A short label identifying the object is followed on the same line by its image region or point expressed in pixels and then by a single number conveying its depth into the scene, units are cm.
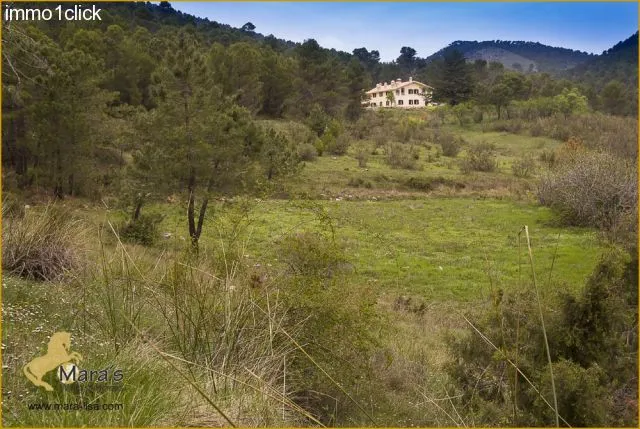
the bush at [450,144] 4047
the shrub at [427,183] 2923
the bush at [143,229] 1375
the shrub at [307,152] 3403
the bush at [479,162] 3384
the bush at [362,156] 3362
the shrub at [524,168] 3225
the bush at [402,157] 3388
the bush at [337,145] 3759
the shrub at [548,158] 3268
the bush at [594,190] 1880
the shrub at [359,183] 2867
